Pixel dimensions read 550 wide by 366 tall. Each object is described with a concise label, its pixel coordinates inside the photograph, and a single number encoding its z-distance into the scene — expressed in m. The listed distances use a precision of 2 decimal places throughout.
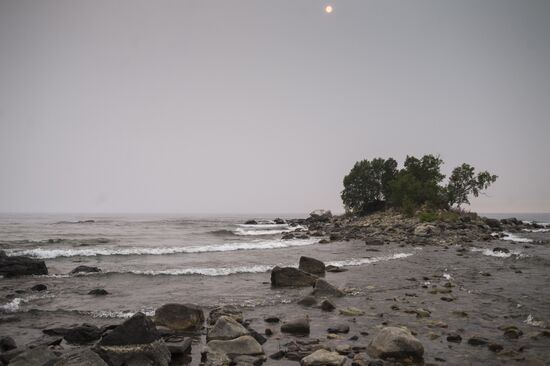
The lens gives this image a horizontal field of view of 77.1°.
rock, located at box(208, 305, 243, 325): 10.61
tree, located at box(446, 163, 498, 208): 71.44
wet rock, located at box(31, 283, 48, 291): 15.74
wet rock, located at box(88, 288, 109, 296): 14.82
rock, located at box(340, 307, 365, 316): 11.29
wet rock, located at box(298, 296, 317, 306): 12.84
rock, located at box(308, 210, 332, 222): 90.89
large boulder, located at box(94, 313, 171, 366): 7.13
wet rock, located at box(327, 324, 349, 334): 9.49
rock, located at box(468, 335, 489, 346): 8.32
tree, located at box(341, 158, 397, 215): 90.31
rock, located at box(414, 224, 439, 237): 42.73
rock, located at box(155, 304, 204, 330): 10.06
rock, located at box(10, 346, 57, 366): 6.52
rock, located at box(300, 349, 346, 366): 7.06
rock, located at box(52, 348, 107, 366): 6.23
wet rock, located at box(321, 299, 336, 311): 11.98
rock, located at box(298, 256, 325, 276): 19.88
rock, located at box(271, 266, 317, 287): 16.62
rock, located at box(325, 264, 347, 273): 20.49
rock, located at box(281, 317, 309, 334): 9.58
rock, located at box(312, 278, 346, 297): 14.08
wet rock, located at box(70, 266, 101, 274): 20.39
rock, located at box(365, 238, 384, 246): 35.33
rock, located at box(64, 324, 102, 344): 8.94
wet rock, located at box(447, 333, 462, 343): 8.56
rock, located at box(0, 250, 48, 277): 19.59
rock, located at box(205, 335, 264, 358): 7.94
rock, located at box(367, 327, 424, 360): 7.55
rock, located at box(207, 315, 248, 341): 8.76
